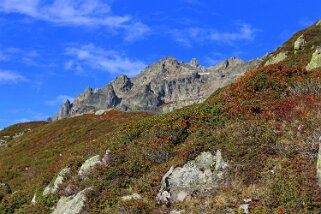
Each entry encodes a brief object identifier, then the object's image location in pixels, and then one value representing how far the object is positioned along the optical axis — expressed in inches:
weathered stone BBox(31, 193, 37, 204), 843.4
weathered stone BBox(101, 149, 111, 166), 791.1
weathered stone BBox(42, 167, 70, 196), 815.2
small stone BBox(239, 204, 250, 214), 535.5
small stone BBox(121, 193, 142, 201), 655.1
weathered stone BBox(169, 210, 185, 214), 586.9
